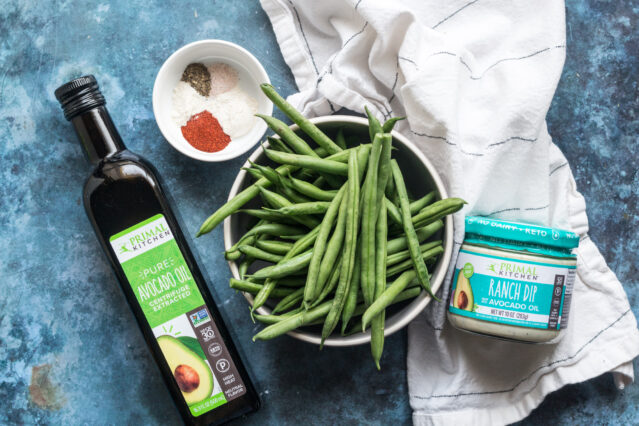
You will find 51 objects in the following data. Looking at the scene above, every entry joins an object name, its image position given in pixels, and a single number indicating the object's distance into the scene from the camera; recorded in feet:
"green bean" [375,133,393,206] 2.40
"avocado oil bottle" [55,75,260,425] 2.61
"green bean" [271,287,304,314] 2.49
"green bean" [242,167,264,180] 2.47
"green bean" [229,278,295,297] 2.46
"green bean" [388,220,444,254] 2.47
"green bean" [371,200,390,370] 2.43
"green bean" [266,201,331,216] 2.43
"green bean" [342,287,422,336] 2.49
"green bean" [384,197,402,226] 2.45
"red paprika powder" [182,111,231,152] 2.73
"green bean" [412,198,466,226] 2.44
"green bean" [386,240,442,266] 2.46
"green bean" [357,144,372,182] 2.44
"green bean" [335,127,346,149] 2.57
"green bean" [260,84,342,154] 2.51
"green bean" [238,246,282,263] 2.47
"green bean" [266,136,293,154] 2.51
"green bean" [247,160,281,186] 2.47
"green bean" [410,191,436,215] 2.49
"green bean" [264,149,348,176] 2.45
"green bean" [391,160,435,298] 2.42
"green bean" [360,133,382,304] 2.41
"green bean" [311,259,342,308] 2.44
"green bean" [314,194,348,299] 2.43
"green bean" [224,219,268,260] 2.48
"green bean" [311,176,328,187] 2.53
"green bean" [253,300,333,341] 2.44
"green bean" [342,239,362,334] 2.45
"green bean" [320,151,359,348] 2.41
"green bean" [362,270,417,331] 2.41
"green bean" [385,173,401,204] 2.48
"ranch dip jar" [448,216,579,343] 2.49
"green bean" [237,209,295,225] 2.48
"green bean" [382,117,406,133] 2.45
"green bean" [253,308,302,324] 2.46
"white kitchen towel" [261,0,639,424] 2.62
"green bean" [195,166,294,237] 2.50
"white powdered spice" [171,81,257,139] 2.74
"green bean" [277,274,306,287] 2.50
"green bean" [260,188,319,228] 2.47
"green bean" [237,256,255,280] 2.50
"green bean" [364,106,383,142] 2.46
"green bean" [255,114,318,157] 2.51
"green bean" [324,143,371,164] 2.48
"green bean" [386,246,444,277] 2.46
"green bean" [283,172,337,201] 2.47
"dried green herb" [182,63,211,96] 2.76
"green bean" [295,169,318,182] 2.52
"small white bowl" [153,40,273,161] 2.70
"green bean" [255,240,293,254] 2.48
